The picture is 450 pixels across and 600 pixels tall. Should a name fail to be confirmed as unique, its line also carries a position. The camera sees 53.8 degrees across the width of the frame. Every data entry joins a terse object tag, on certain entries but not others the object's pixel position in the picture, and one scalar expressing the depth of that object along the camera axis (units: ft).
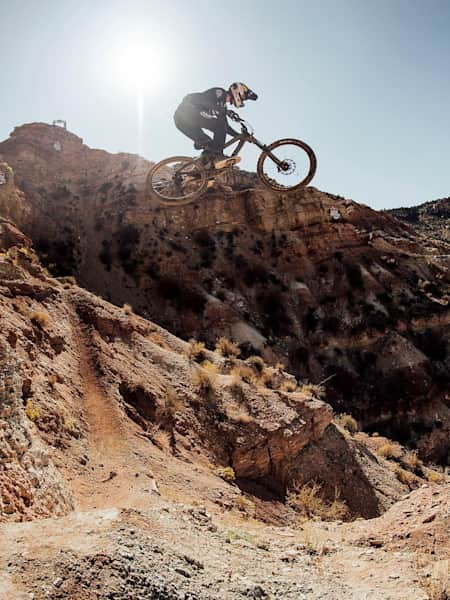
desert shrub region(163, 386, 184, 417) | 39.40
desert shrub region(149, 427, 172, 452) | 34.98
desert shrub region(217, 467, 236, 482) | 35.63
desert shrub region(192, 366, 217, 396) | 45.16
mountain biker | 35.14
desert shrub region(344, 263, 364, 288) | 123.54
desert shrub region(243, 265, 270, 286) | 121.08
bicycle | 35.94
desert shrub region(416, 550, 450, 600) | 15.61
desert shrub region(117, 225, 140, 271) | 113.39
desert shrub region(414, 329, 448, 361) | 107.96
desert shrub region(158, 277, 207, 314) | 104.88
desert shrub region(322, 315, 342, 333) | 112.37
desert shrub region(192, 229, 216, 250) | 125.90
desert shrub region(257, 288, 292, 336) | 110.01
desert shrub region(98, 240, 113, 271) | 111.04
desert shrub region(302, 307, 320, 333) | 113.70
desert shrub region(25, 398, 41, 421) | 27.35
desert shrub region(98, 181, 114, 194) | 129.90
